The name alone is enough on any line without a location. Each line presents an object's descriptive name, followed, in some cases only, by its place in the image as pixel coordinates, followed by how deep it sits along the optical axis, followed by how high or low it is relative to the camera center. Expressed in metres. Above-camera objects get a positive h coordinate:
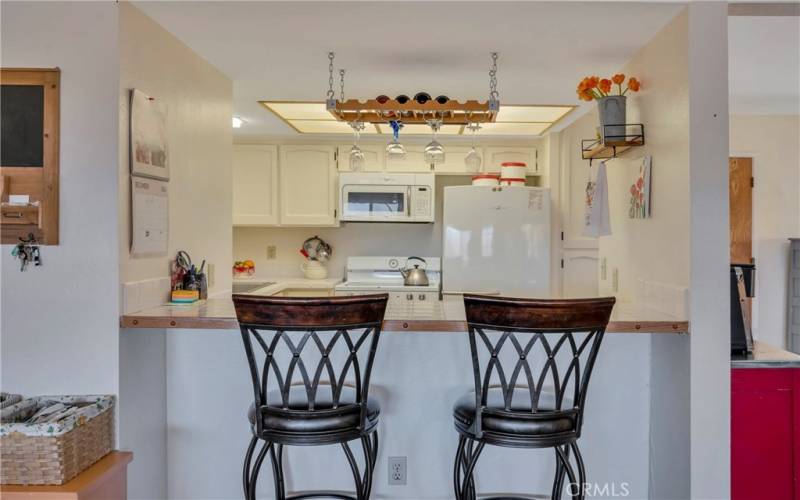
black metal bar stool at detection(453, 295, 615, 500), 1.32 -0.43
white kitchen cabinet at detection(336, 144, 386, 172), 3.78 +0.74
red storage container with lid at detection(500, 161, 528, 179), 3.54 +0.60
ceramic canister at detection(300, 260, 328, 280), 3.99 -0.16
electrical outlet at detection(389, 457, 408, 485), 1.92 -0.88
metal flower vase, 1.99 +0.55
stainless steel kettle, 3.57 -0.20
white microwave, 3.68 +0.41
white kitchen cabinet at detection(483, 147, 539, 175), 3.81 +0.75
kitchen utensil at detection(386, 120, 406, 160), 2.22 +0.48
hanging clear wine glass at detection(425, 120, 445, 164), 2.19 +0.47
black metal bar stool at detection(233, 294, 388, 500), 1.32 -0.43
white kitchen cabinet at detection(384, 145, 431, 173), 3.78 +0.70
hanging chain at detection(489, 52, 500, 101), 2.22 +0.83
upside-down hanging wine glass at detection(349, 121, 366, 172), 2.25 +0.45
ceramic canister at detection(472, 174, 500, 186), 3.48 +0.52
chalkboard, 1.61 +0.42
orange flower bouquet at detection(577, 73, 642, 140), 2.00 +0.62
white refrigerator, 3.36 +0.06
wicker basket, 1.43 -0.61
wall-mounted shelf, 1.99 +0.48
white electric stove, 3.93 -0.16
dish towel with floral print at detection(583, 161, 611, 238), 2.21 +0.19
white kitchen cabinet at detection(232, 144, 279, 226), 3.77 +0.52
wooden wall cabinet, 1.61 +0.35
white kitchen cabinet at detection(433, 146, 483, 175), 3.80 +0.73
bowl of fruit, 3.96 -0.15
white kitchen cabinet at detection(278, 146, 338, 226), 3.78 +0.52
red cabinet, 1.69 -0.64
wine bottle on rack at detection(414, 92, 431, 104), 2.08 +0.67
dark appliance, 1.75 -0.24
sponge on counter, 1.92 -0.18
